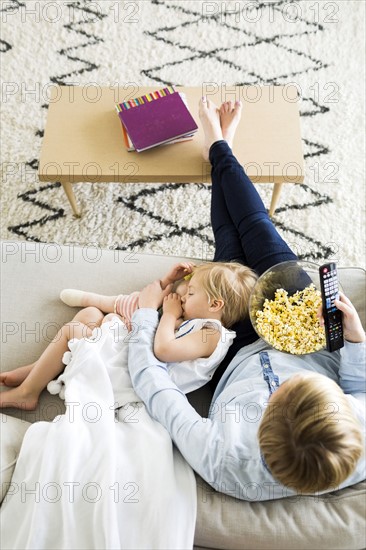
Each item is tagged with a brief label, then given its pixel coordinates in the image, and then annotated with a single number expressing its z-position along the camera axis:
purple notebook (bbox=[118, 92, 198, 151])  1.58
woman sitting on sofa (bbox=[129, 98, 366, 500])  0.80
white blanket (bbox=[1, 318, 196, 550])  0.89
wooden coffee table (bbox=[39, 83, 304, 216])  1.57
